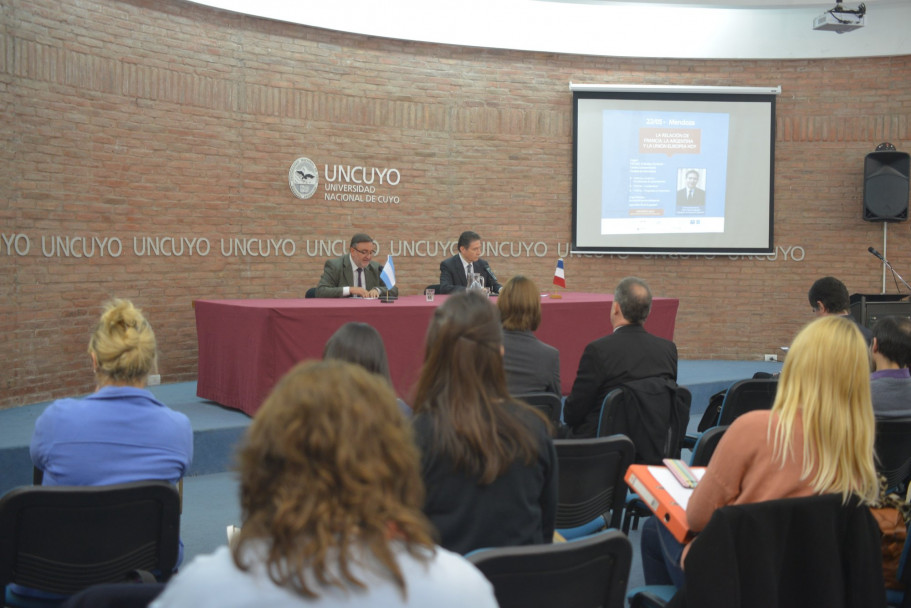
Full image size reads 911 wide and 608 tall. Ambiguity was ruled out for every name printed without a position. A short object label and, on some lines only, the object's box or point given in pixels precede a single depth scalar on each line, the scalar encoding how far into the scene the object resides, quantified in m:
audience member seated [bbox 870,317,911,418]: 3.22
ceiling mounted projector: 8.01
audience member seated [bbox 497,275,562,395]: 3.79
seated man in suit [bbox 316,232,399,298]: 6.75
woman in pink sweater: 2.10
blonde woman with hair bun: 2.41
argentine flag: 6.41
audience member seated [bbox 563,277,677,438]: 3.73
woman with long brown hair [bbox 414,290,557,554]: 1.90
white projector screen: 9.38
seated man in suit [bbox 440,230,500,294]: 7.55
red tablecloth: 5.46
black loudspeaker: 9.09
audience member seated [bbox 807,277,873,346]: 4.71
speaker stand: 9.38
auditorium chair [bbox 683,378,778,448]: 4.07
